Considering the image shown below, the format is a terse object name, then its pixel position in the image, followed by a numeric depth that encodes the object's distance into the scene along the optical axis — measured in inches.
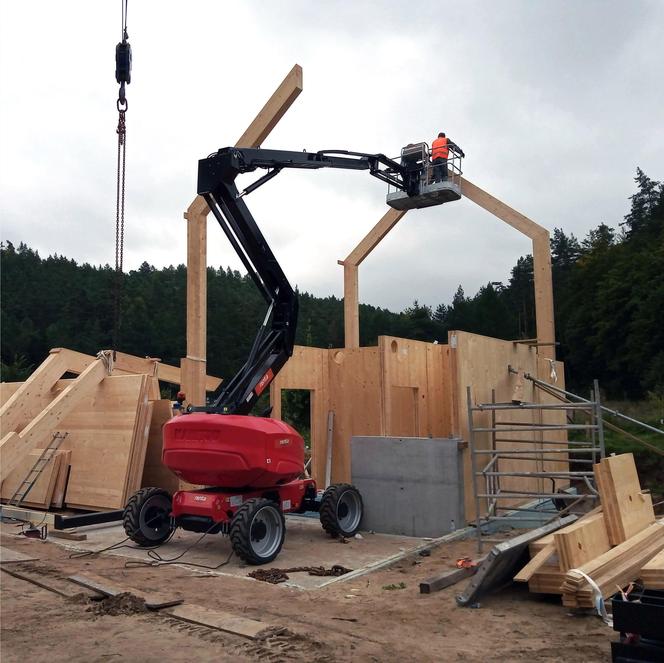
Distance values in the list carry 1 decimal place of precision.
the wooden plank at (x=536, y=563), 222.9
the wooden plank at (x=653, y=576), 181.6
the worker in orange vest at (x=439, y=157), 467.5
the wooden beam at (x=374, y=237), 554.6
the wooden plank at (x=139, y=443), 420.5
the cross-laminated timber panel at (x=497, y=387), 372.8
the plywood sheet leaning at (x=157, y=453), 449.7
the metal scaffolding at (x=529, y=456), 301.3
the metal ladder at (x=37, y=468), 451.8
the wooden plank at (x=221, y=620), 192.7
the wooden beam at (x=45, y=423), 390.3
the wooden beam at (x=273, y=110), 386.0
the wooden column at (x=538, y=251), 503.2
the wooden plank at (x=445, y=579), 241.8
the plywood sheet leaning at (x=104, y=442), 426.3
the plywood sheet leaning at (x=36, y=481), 453.4
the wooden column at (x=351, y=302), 573.8
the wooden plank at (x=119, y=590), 219.5
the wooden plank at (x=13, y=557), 287.3
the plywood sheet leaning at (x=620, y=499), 254.7
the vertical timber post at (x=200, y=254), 391.9
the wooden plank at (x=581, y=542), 222.5
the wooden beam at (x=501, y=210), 505.0
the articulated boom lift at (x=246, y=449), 298.2
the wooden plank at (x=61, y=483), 451.2
